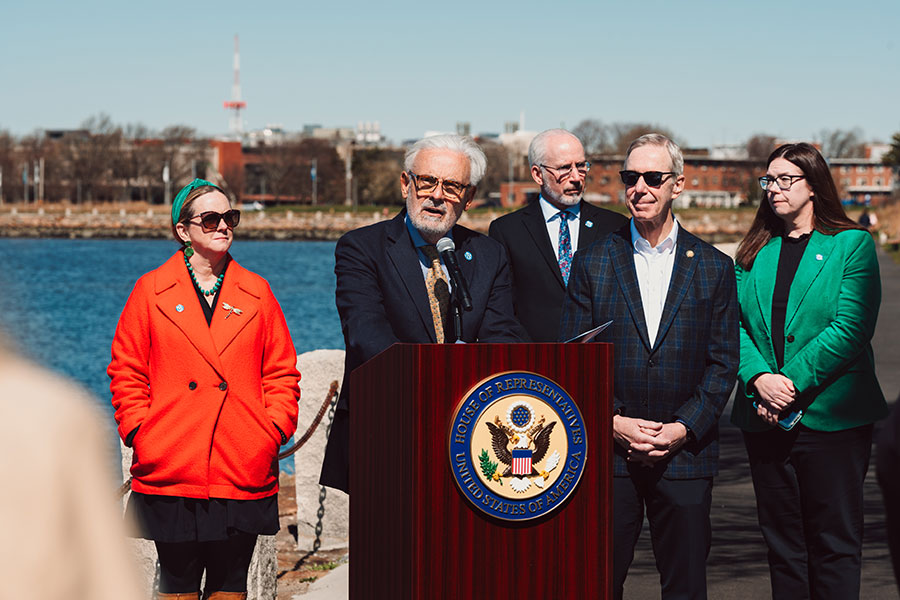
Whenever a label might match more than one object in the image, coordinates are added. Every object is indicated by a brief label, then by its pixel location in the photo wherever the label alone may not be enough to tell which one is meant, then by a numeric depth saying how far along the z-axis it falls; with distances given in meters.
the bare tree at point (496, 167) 142.88
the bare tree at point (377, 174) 145.75
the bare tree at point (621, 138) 129.44
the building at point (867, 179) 178.25
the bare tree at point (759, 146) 138.50
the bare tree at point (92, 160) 143.50
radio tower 145.62
